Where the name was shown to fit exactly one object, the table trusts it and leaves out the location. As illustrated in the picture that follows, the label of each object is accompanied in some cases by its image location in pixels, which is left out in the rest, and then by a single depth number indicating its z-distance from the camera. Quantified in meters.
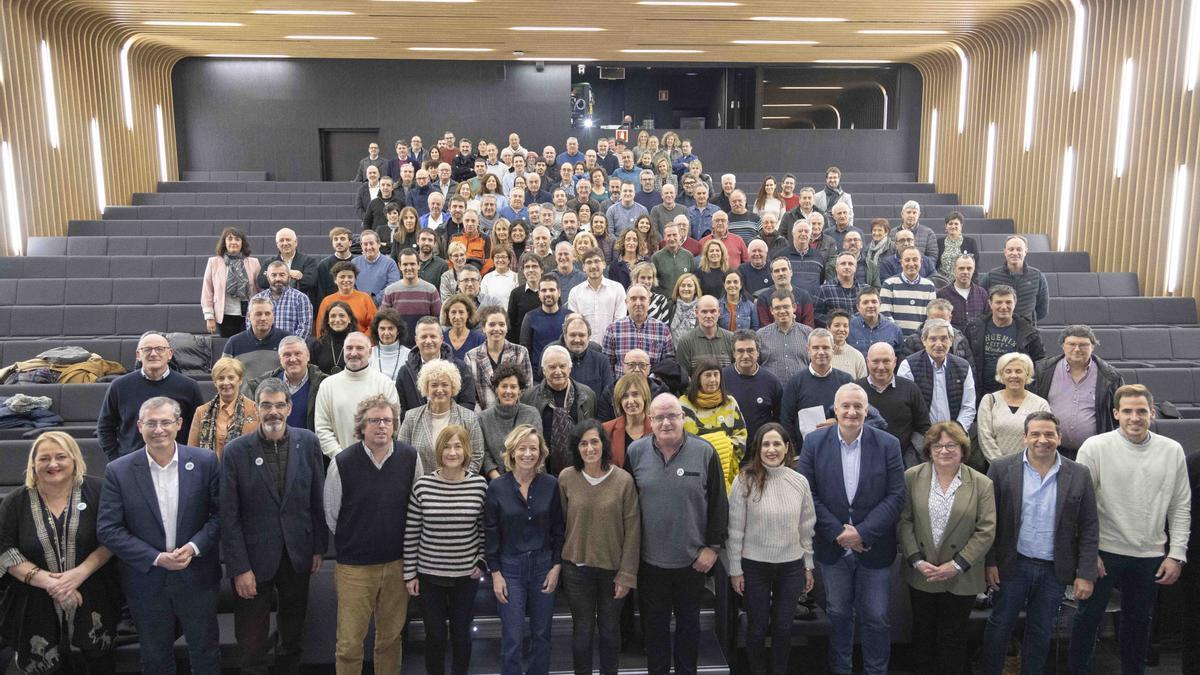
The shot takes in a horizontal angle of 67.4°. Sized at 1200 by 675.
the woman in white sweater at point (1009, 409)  4.14
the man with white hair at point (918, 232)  6.96
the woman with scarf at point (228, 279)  6.07
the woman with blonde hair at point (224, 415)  3.88
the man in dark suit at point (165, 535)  3.41
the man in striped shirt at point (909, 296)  5.62
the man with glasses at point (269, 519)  3.47
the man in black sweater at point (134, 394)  4.07
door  13.49
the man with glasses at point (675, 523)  3.58
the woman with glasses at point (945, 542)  3.57
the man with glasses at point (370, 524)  3.52
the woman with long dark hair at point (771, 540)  3.57
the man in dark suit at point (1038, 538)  3.56
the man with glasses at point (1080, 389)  4.37
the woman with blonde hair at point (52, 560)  3.39
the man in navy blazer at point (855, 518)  3.64
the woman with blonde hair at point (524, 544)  3.54
